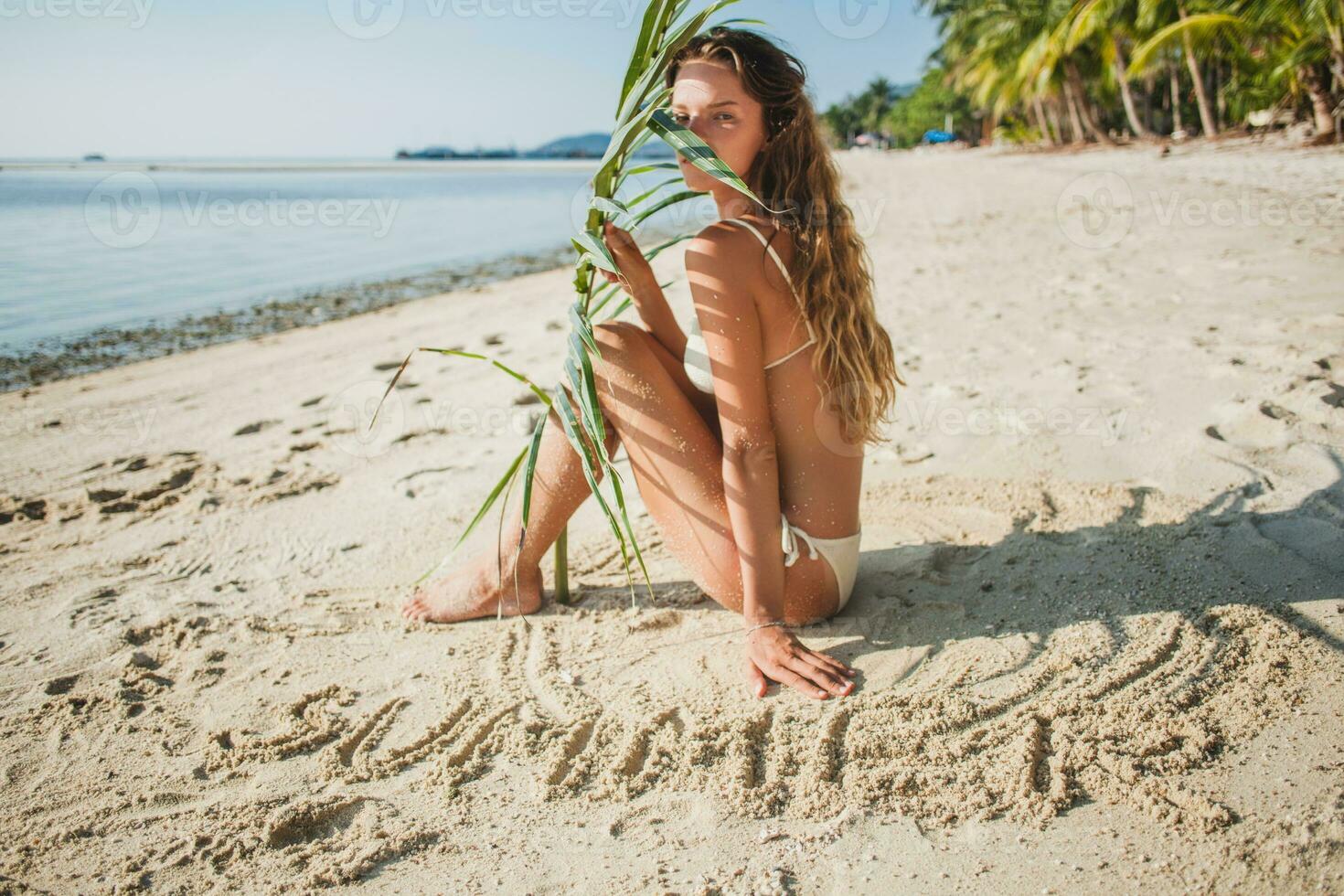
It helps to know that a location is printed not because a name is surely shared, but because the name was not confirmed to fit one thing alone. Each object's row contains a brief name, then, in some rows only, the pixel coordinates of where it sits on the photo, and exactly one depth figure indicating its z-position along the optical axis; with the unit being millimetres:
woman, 1623
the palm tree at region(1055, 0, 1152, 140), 16312
